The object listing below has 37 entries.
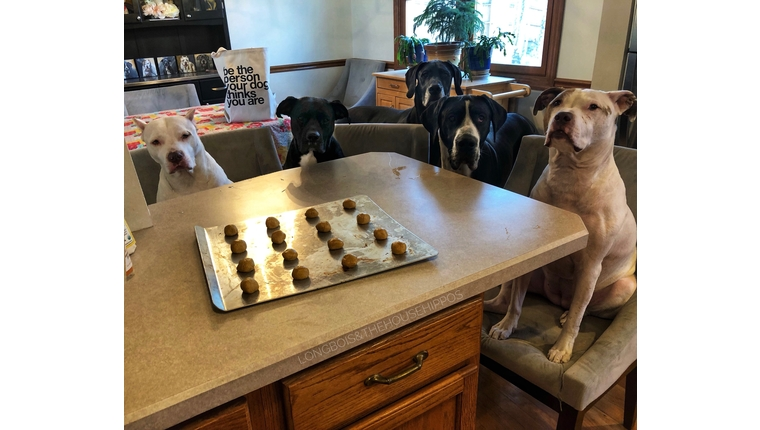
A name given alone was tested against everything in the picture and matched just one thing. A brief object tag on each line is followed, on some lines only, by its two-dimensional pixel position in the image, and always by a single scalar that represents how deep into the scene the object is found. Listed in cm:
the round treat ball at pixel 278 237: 94
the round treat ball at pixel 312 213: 105
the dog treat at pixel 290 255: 87
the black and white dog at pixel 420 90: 258
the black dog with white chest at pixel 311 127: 172
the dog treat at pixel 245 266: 83
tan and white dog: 118
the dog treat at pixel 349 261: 84
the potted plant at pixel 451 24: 335
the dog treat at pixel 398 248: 88
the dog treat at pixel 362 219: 101
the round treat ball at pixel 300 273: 80
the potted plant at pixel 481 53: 333
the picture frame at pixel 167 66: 465
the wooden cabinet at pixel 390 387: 71
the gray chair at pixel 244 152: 191
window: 330
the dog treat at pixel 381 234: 94
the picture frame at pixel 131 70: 444
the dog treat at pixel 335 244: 90
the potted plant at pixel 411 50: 388
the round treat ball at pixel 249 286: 76
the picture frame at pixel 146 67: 454
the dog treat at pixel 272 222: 101
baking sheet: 79
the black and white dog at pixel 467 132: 179
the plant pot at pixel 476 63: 339
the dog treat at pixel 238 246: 90
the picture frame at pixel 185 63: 475
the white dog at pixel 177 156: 162
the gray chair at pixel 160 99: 354
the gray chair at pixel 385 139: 204
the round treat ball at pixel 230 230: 99
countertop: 62
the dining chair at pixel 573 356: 114
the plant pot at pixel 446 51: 336
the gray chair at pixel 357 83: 495
